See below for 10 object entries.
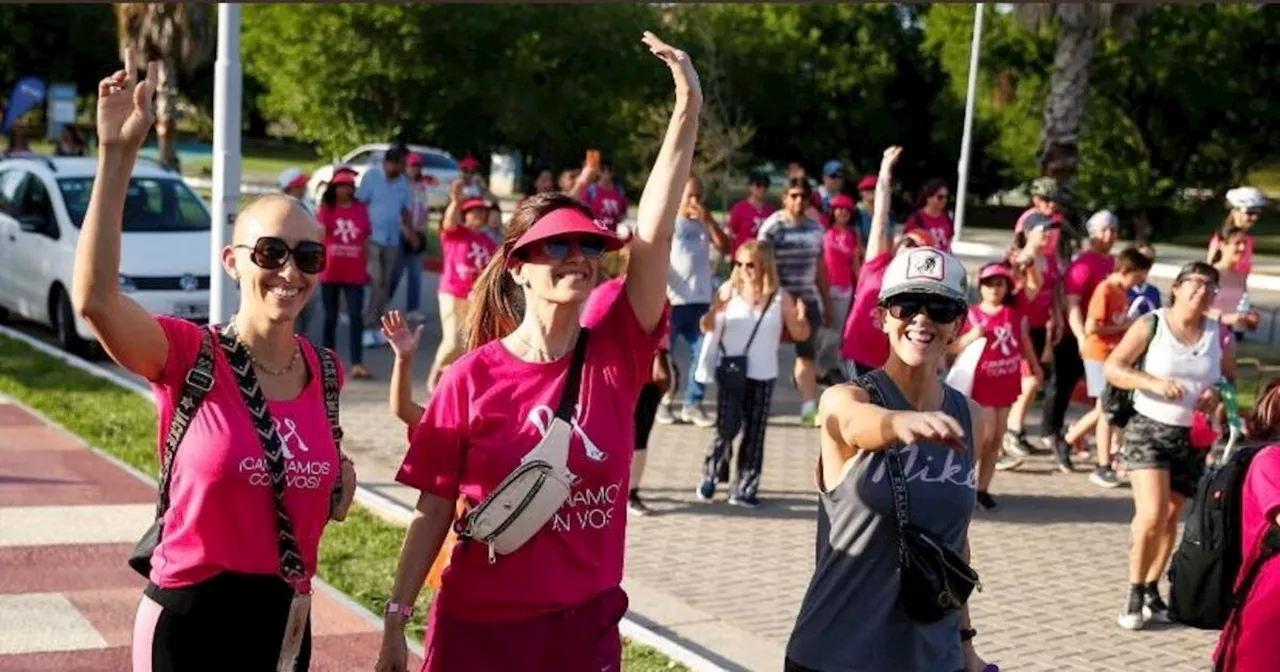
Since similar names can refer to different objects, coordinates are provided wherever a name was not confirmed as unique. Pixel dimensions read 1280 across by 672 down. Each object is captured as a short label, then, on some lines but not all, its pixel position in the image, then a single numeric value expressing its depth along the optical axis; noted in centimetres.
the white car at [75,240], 1557
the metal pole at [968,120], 3303
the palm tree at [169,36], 3900
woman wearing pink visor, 407
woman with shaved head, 396
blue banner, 3794
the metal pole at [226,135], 1113
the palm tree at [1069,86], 2086
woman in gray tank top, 429
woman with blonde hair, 1044
